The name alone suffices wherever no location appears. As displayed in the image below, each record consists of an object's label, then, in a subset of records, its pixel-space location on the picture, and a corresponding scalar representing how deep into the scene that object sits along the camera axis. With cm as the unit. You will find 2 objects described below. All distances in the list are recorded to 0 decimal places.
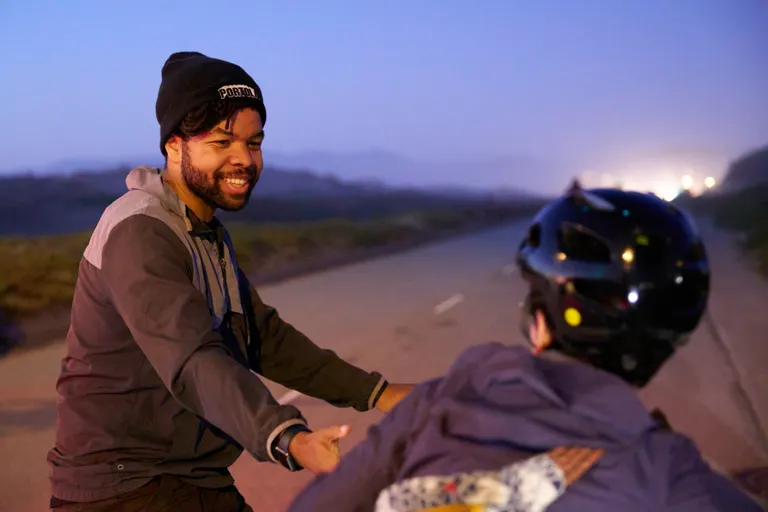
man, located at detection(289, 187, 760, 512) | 169
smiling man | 196
